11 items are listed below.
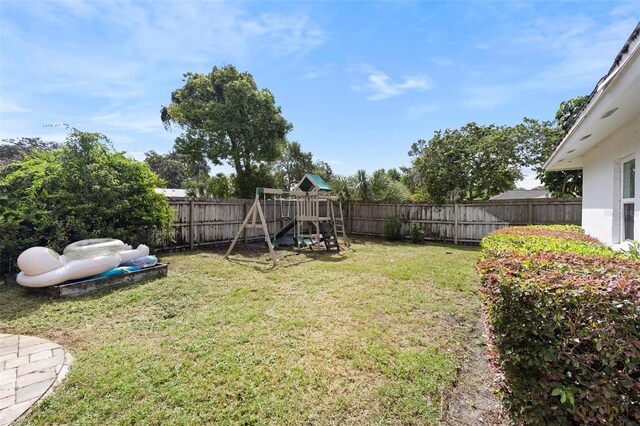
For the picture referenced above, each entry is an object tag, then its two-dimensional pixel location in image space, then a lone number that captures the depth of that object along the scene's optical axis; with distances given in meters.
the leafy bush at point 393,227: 12.82
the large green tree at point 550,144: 9.72
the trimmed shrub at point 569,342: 1.50
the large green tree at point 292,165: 24.27
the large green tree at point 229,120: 16.80
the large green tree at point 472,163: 12.94
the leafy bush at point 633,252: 2.58
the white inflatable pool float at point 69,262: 4.54
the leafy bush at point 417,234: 12.27
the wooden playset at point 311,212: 9.87
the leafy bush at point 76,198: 5.57
